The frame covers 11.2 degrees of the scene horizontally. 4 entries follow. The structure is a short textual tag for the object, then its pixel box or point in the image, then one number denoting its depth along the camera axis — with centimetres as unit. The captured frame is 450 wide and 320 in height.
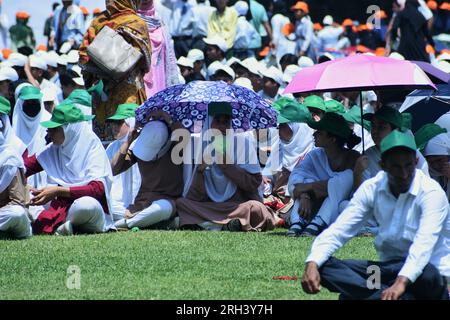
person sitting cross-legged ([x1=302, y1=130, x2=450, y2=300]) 1158
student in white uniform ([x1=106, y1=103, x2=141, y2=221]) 2083
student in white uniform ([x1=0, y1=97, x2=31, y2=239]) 1806
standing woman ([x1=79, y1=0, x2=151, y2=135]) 2182
